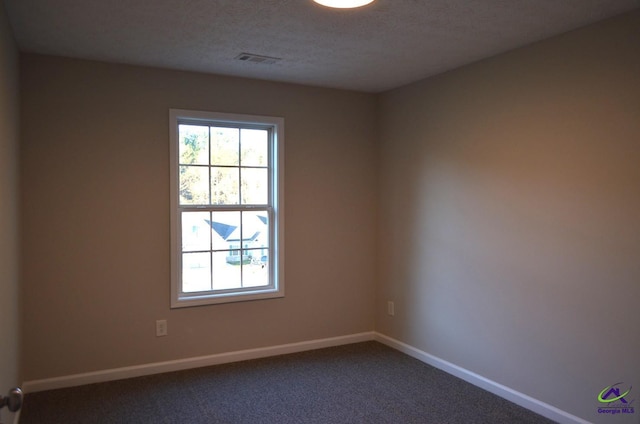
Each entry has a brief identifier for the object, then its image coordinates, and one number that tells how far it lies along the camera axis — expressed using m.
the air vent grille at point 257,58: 3.46
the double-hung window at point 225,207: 3.96
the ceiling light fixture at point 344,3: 2.38
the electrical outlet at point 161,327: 3.84
